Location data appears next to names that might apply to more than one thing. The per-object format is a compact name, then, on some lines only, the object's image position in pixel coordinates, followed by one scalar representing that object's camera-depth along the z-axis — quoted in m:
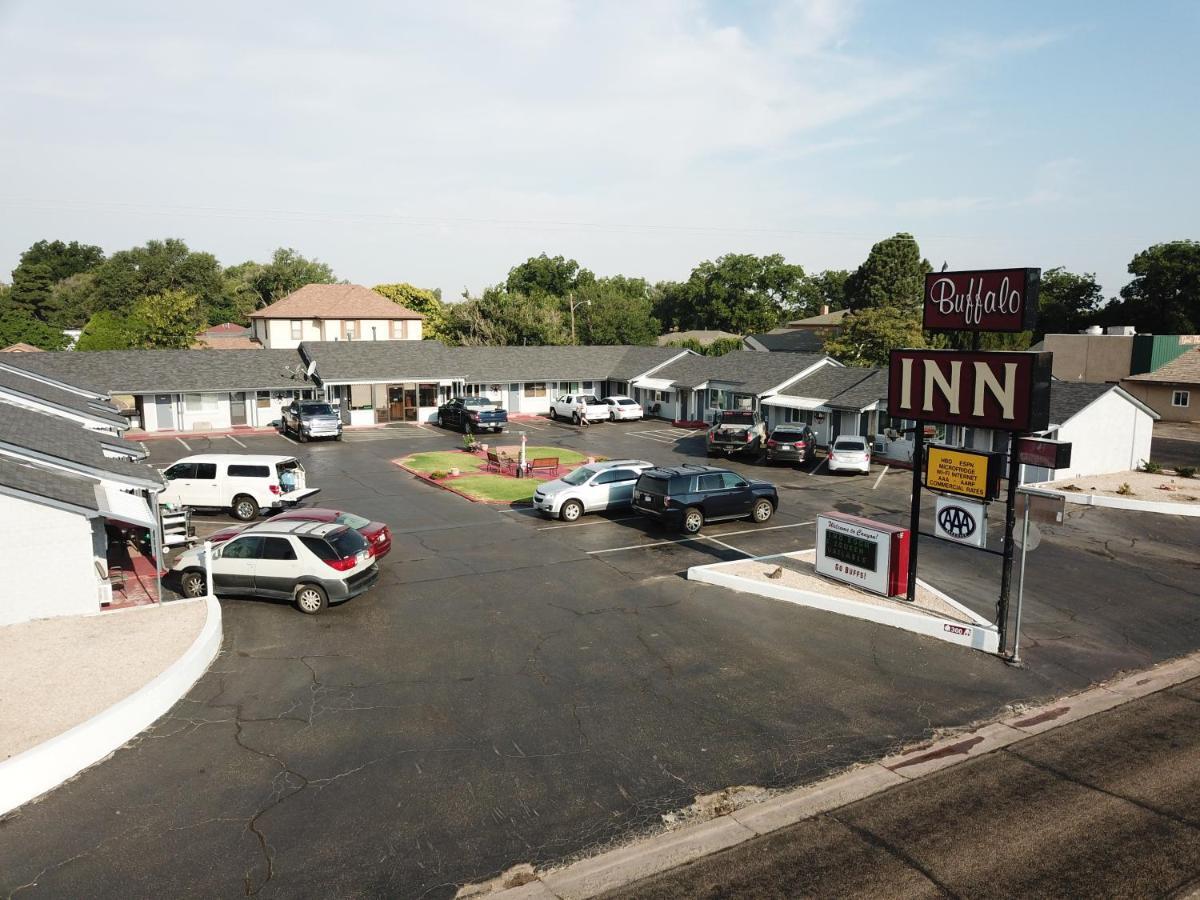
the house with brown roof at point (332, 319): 68.75
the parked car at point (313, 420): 40.66
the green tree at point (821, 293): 110.70
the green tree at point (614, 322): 81.50
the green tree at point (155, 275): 95.06
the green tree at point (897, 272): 75.62
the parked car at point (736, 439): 36.12
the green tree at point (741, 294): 103.31
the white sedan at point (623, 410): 49.16
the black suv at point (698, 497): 22.67
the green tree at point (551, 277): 109.88
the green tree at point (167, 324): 61.06
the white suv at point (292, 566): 16.56
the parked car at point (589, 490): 24.30
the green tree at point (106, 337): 66.38
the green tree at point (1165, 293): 65.31
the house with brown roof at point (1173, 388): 47.88
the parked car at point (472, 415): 44.12
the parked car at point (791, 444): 33.94
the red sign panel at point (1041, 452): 19.12
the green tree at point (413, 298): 97.62
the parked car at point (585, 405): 48.78
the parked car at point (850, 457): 32.12
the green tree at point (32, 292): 93.44
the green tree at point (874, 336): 51.41
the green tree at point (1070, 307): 75.25
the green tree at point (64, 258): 122.56
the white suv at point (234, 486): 24.81
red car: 18.25
